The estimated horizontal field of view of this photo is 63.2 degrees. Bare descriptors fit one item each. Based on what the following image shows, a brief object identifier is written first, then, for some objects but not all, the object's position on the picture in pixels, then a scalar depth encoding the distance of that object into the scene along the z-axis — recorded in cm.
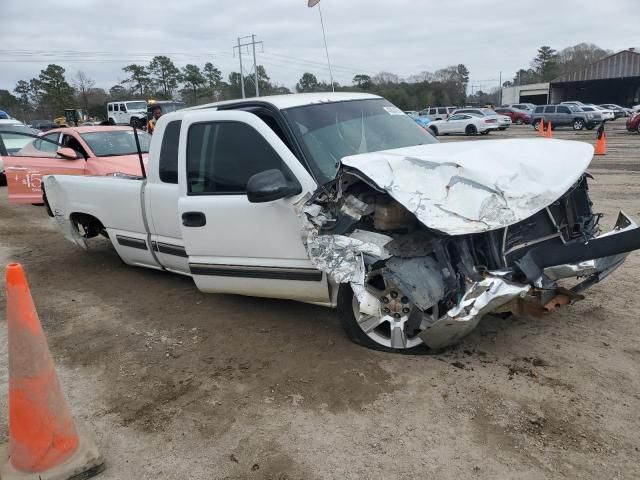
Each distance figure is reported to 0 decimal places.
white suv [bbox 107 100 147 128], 4069
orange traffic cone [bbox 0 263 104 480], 250
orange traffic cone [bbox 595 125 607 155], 1580
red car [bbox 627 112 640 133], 2404
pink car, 850
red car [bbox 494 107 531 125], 3983
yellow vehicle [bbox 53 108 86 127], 3906
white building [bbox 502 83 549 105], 6494
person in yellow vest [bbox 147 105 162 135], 1641
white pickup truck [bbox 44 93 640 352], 305
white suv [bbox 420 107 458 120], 4295
